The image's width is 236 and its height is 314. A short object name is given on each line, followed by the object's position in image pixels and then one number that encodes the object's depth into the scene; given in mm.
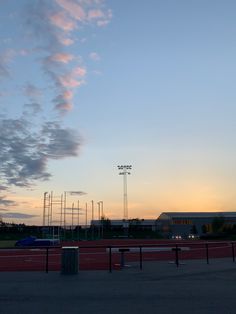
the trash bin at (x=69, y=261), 10339
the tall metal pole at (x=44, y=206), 44824
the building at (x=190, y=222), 67067
